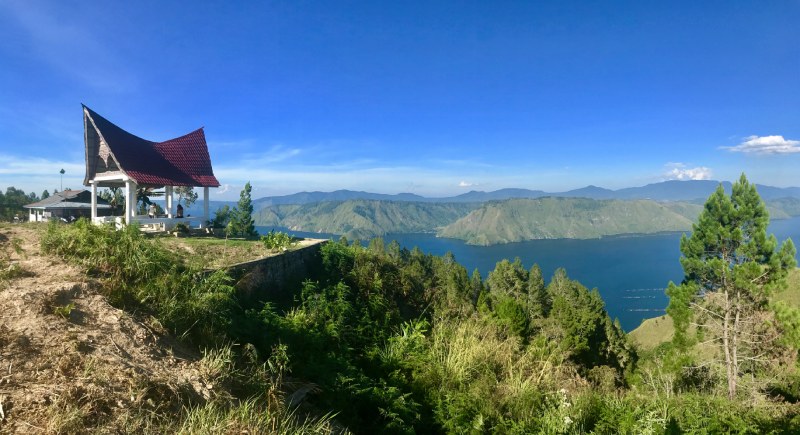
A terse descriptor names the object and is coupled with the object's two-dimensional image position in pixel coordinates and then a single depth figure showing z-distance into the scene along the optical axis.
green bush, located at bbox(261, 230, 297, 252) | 12.41
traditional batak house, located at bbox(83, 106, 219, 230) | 13.80
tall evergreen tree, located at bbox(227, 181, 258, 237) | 29.59
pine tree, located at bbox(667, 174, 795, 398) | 12.79
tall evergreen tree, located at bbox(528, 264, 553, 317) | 39.44
